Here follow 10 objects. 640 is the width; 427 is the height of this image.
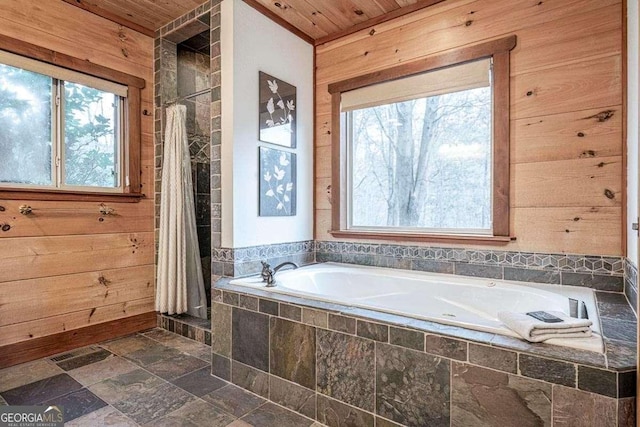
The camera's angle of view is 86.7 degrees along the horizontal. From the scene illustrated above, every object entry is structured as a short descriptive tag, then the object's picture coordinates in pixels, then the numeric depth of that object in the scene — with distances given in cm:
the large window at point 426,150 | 213
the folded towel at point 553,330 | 115
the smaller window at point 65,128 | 212
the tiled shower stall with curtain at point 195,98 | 281
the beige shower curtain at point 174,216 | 262
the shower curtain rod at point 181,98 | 267
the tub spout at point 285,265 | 227
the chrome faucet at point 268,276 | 201
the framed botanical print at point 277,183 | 240
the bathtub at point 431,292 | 153
